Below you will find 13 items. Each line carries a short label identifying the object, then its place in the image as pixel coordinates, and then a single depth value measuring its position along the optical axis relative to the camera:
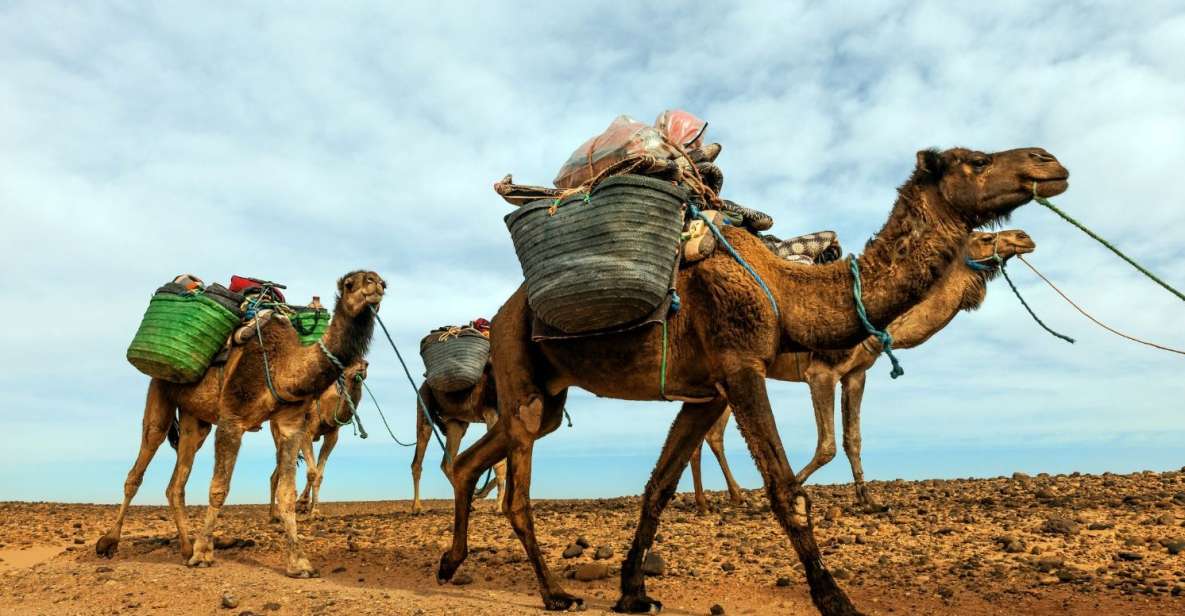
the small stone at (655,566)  7.75
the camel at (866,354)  11.07
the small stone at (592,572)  7.96
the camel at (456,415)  14.66
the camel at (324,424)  15.79
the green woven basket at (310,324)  10.62
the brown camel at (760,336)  5.78
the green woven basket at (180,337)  9.98
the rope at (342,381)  9.17
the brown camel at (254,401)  9.09
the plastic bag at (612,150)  6.91
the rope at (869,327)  5.91
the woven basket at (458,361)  14.35
